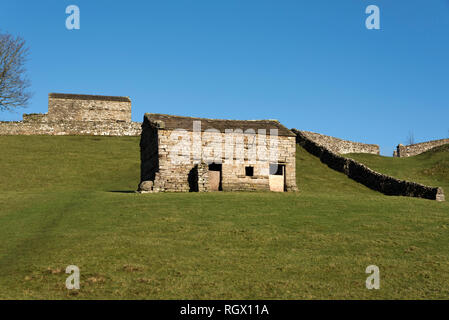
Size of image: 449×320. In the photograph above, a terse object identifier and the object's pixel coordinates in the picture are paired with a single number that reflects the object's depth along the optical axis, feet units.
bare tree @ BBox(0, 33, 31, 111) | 204.74
